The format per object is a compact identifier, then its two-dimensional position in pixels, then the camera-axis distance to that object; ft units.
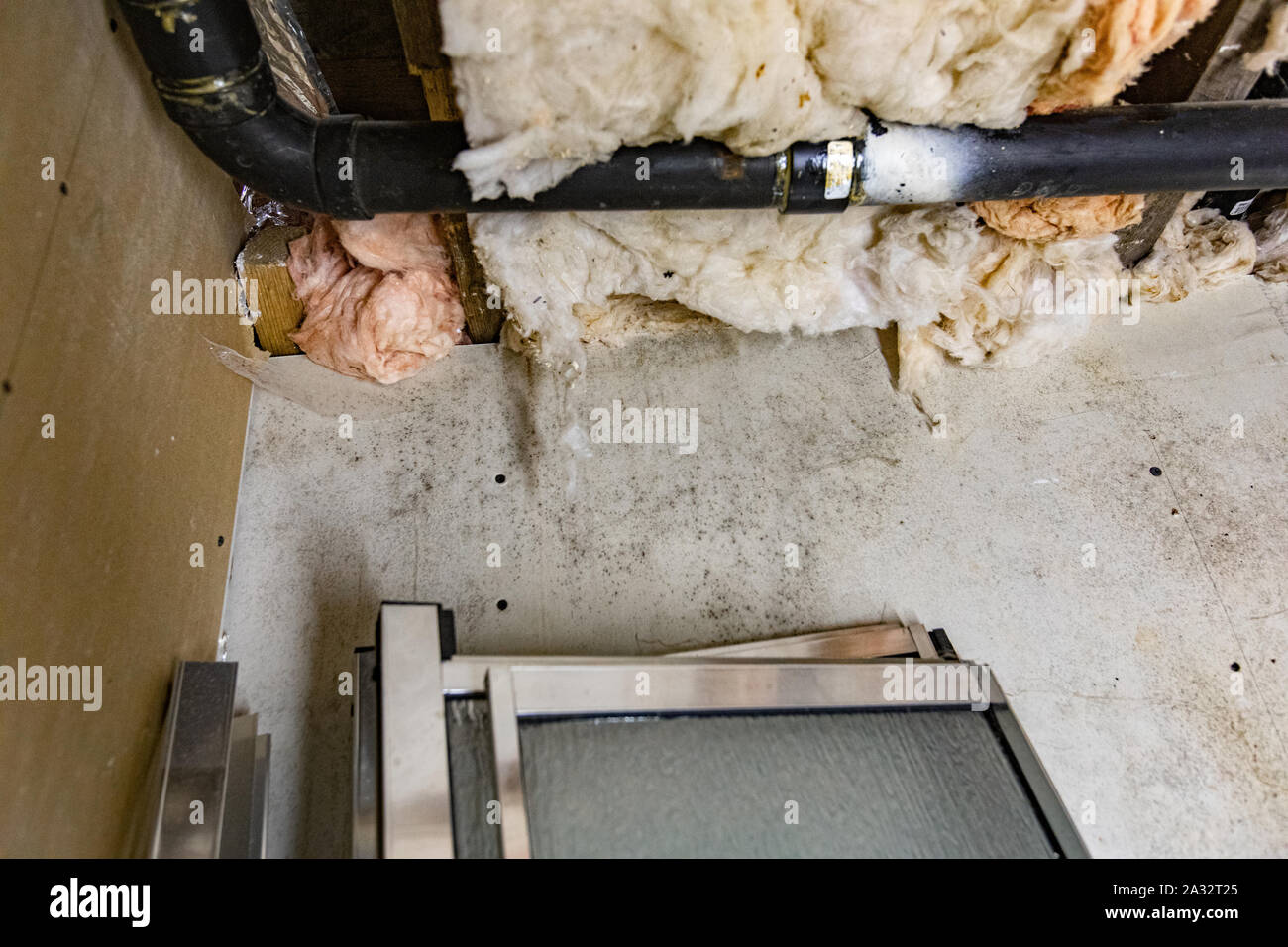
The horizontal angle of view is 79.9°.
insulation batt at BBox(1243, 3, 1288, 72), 4.16
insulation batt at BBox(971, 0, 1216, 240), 3.66
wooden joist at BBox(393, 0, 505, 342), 3.92
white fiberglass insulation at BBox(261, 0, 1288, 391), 3.62
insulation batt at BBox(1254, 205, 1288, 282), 5.97
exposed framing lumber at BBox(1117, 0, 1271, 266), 4.25
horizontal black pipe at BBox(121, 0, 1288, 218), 4.09
